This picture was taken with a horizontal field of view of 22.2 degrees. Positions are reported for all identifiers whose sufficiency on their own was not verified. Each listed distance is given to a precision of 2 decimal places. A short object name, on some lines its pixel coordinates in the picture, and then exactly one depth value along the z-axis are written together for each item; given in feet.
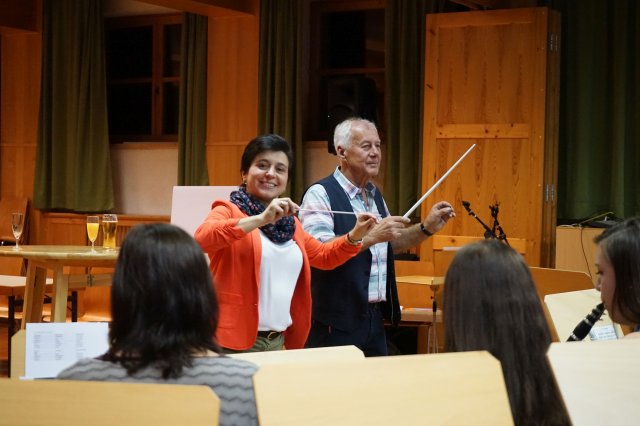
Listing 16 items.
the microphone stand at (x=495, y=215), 34.09
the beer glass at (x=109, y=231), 26.16
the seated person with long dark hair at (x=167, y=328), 9.40
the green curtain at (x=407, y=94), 40.48
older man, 19.13
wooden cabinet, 36.48
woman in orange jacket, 16.56
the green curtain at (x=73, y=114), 48.60
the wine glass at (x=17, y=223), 28.67
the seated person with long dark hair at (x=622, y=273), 13.12
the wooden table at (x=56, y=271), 23.52
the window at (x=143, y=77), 48.74
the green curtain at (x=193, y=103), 46.05
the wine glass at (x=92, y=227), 26.44
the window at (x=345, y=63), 41.66
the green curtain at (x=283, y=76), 42.97
